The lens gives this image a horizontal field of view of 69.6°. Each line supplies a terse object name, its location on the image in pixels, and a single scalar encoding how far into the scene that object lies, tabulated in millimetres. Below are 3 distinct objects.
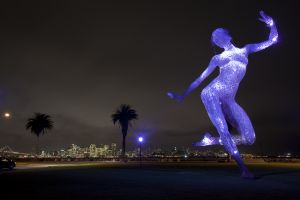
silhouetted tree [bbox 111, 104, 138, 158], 43900
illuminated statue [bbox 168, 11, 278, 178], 10078
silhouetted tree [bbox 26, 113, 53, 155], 44730
